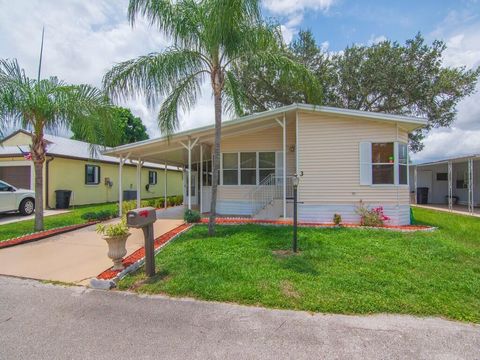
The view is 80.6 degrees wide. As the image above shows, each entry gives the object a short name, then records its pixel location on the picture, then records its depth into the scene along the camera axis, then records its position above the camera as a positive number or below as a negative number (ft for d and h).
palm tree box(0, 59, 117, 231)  25.96 +7.13
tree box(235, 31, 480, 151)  55.01 +20.54
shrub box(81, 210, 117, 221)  34.12 -4.16
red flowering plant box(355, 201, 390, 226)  30.04 -3.65
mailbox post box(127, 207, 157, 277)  15.12 -2.85
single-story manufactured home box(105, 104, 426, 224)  30.91 +2.74
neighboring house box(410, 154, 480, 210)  53.93 +0.18
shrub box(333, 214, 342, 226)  30.63 -4.06
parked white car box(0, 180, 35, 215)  36.50 -2.41
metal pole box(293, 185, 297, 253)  19.44 -3.03
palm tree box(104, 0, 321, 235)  22.26 +10.71
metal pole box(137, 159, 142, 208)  39.86 -0.02
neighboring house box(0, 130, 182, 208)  48.24 +2.03
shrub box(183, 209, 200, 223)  31.60 -3.94
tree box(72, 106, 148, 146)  109.60 +21.95
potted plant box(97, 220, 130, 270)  15.52 -3.23
